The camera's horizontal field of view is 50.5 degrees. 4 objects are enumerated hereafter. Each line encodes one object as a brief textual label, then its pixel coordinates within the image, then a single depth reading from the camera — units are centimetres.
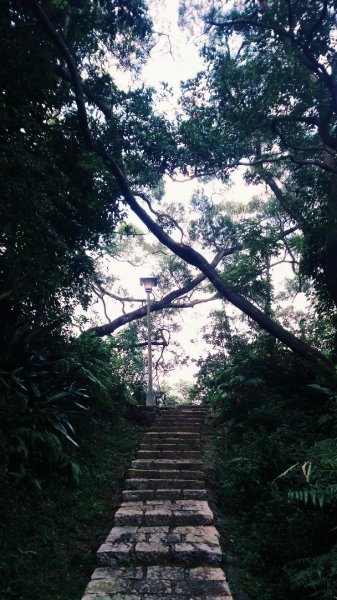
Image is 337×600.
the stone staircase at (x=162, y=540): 267
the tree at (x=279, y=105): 571
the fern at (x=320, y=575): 226
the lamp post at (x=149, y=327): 818
